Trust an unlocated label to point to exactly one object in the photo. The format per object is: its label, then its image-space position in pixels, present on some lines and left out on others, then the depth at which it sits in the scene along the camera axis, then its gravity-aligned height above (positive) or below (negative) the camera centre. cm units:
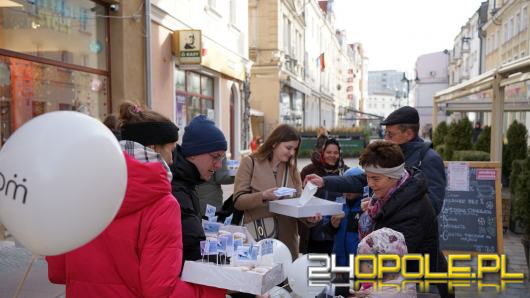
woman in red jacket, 167 -46
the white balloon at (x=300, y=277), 285 -95
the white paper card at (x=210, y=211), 263 -48
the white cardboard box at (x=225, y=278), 183 -60
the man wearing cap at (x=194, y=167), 197 -19
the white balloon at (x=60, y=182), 145 -17
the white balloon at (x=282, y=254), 292 -83
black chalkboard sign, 597 -117
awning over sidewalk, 550 +64
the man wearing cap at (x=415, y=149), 339 -16
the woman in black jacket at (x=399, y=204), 242 -42
